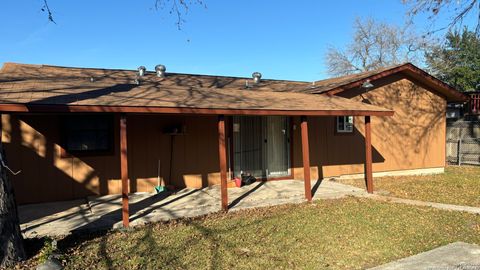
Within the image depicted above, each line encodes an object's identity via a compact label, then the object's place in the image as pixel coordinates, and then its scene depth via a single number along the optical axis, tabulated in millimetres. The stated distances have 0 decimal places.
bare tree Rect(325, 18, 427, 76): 40125
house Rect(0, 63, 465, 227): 7373
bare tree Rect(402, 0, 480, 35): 9844
